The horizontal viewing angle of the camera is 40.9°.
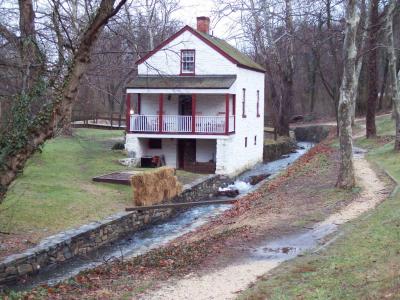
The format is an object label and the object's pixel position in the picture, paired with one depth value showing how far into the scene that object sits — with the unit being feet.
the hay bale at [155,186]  65.26
